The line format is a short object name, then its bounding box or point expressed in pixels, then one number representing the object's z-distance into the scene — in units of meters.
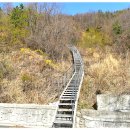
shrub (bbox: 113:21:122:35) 19.62
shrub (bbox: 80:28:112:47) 19.22
